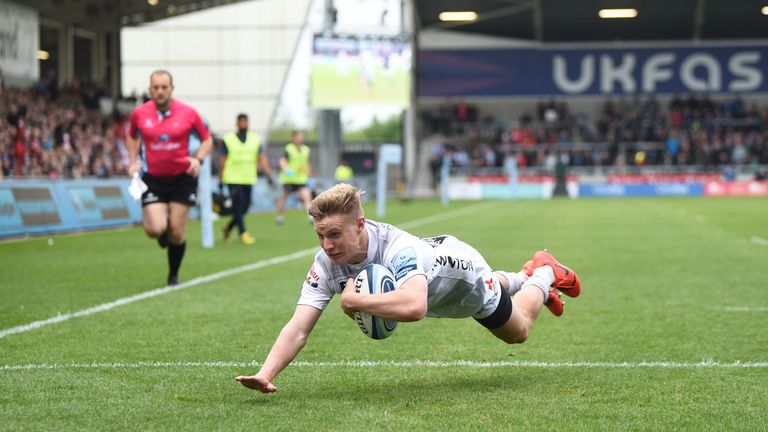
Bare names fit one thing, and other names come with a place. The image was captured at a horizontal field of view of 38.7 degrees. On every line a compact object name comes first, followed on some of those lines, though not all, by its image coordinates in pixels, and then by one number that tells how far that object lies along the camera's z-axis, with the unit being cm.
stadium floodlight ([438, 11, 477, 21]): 6027
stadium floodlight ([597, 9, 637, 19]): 5756
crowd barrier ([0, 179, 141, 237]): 1873
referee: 1070
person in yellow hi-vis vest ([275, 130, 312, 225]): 2395
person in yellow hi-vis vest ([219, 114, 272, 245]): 1866
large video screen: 4428
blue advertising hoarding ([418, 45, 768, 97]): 6412
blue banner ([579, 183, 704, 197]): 5428
